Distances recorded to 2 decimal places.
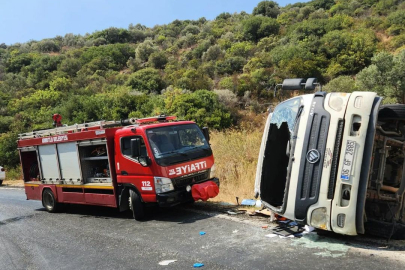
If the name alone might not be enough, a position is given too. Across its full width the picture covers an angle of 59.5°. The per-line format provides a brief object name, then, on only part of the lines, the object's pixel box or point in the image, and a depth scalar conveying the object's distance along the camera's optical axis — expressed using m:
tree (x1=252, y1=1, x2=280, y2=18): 53.62
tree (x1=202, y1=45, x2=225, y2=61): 38.75
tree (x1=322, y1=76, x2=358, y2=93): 20.81
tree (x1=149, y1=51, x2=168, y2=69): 41.19
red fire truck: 7.40
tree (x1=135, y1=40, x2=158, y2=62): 45.75
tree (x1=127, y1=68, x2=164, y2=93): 32.03
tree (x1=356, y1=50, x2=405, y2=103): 18.50
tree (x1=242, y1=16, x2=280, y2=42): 42.94
